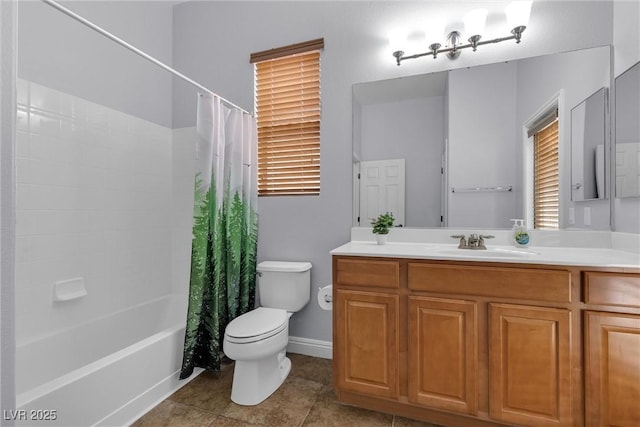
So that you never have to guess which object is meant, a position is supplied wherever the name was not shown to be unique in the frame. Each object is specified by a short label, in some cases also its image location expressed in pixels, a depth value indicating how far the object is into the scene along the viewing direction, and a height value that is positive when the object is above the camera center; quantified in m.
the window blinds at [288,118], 2.27 +0.74
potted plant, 1.96 -0.10
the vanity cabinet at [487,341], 1.25 -0.62
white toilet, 1.65 -0.70
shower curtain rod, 1.20 +0.85
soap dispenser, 1.72 -0.14
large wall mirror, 1.75 +0.48
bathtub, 1.22 -0.83
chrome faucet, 1.77 -0.19
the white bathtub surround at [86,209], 1.64 +0.02
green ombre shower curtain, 1.84 -0.13
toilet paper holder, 1.95 -0.57
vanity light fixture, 1.73 +1.11
